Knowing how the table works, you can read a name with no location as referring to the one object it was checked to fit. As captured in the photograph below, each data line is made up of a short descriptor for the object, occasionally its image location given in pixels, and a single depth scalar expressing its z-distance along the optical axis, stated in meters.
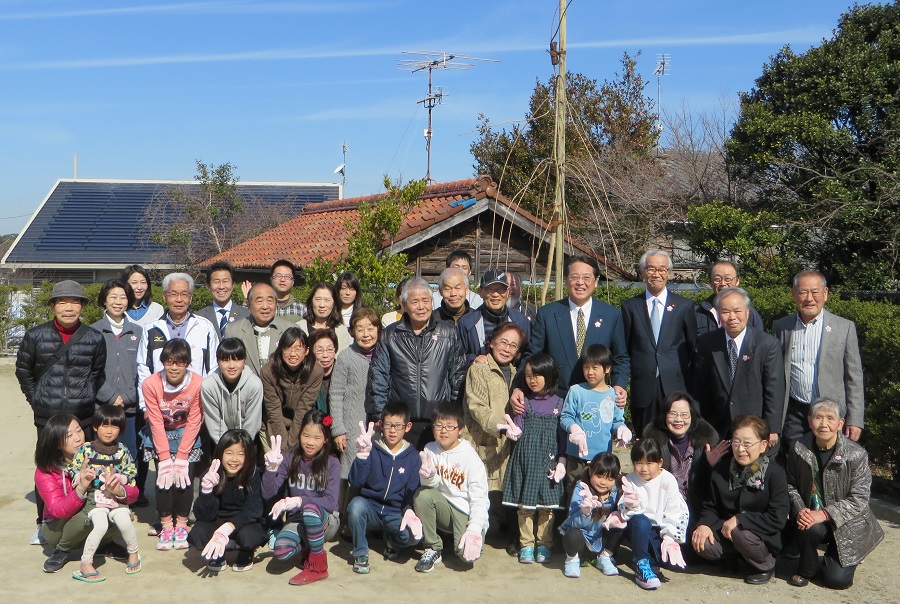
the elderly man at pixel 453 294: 5.34
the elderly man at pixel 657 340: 5.28
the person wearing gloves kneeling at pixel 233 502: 4.76
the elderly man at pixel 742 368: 4.96
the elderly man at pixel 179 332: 5.55
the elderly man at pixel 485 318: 5.34
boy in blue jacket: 4.86
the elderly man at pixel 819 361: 5.03
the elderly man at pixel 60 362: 5.35
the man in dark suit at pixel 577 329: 5.26
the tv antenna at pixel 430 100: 20.80
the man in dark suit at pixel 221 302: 5.94
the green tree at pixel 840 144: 9.83
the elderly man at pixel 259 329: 5.62
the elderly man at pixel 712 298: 5.50
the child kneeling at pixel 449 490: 4.83
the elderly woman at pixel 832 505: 4.63
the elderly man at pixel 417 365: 5.09
